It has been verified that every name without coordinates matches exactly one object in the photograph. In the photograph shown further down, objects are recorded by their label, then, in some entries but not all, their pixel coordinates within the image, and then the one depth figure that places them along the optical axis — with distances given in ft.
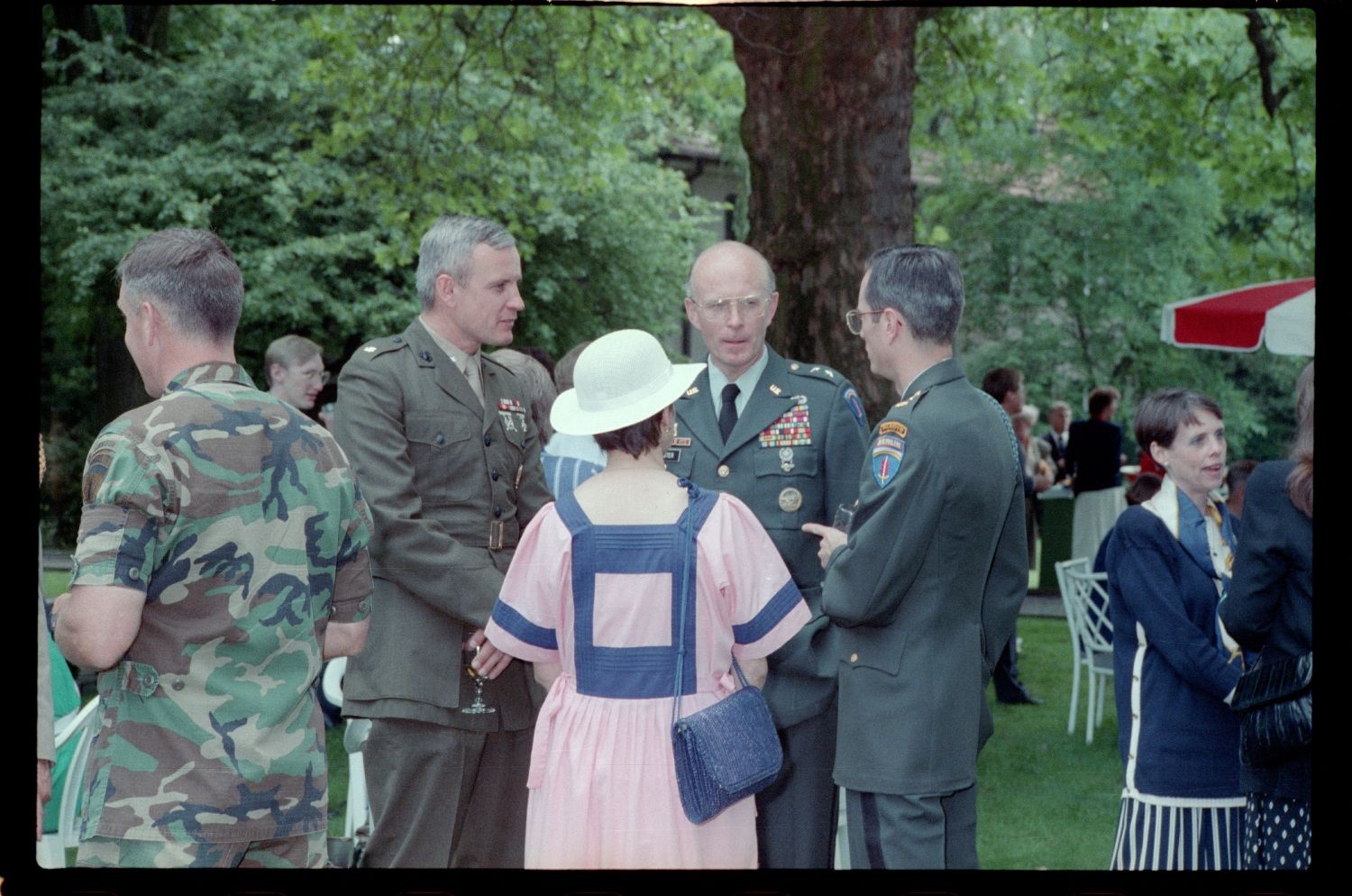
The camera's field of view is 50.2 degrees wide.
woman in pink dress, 10.82
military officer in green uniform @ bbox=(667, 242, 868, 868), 13.44
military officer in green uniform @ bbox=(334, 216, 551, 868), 13.47
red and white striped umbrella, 27.09
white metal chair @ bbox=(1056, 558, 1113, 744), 25.68
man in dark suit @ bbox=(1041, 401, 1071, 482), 49.70
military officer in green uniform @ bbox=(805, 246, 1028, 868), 11.86
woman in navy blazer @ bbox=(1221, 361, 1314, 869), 12.10
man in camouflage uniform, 9.75
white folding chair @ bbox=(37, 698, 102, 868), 14.55
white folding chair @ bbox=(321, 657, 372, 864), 15.39
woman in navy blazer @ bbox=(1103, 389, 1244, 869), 14.23
